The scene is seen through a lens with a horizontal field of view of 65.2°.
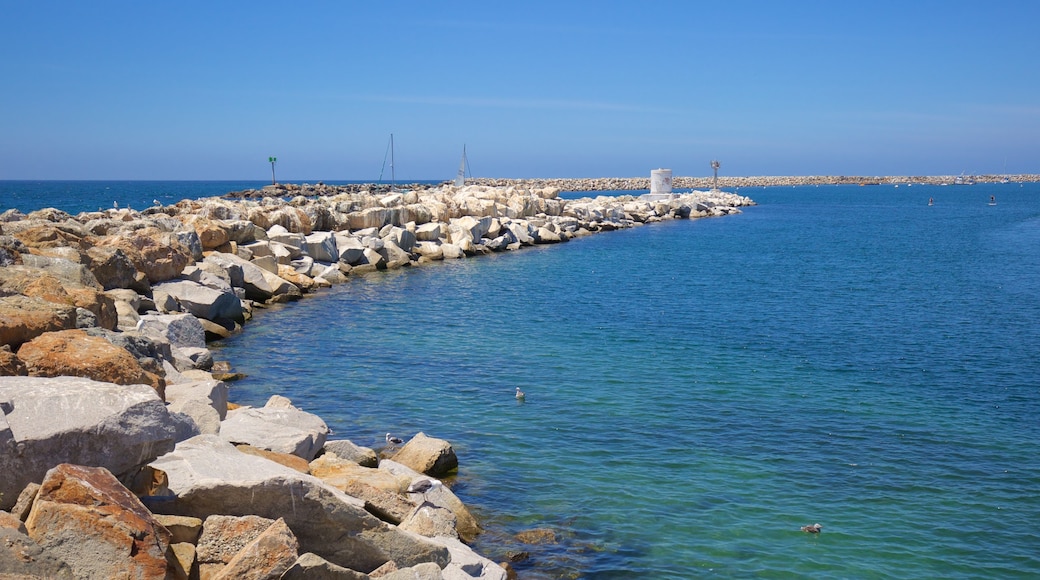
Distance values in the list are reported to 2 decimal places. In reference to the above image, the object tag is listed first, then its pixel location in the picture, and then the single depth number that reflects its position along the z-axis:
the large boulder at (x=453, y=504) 8.45
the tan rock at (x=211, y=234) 23.58
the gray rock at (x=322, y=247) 28.46
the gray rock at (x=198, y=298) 18.23
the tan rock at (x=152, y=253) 18.16
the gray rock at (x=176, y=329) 14.39
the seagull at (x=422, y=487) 8.52
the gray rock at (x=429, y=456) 10.05
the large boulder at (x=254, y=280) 22.00
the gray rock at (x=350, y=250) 29.81
